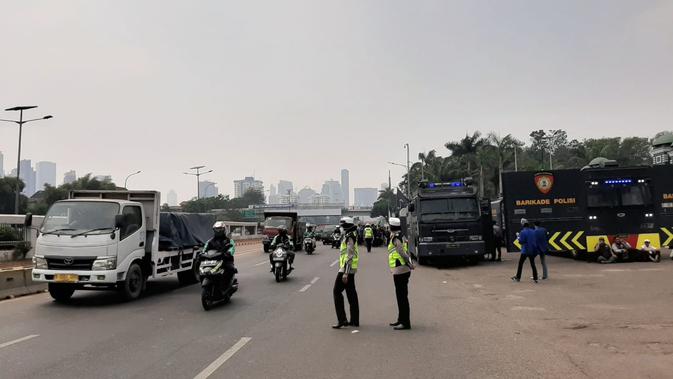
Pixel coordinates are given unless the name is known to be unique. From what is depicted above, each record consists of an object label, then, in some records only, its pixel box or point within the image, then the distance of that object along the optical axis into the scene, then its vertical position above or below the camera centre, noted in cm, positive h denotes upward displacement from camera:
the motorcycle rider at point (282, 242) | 1606 -45
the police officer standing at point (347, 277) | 870 -85
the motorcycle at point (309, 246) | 3139 -115
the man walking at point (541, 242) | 1478 -56
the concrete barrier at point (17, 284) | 1263 -129
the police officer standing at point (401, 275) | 854 -81
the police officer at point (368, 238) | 3241 -77
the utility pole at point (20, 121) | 3978 +846
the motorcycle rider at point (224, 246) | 1103 -39
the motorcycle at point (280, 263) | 1555 -105
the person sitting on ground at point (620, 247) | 1883 -94
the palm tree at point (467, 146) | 6642 +997
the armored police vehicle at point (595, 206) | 1880 +55
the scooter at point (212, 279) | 1047 -101
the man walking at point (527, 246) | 1465 -66
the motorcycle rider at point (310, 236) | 3229 -57
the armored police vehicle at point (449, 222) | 1934 +6
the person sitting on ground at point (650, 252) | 1869 -113
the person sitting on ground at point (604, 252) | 1888 -111
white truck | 1060 -35
